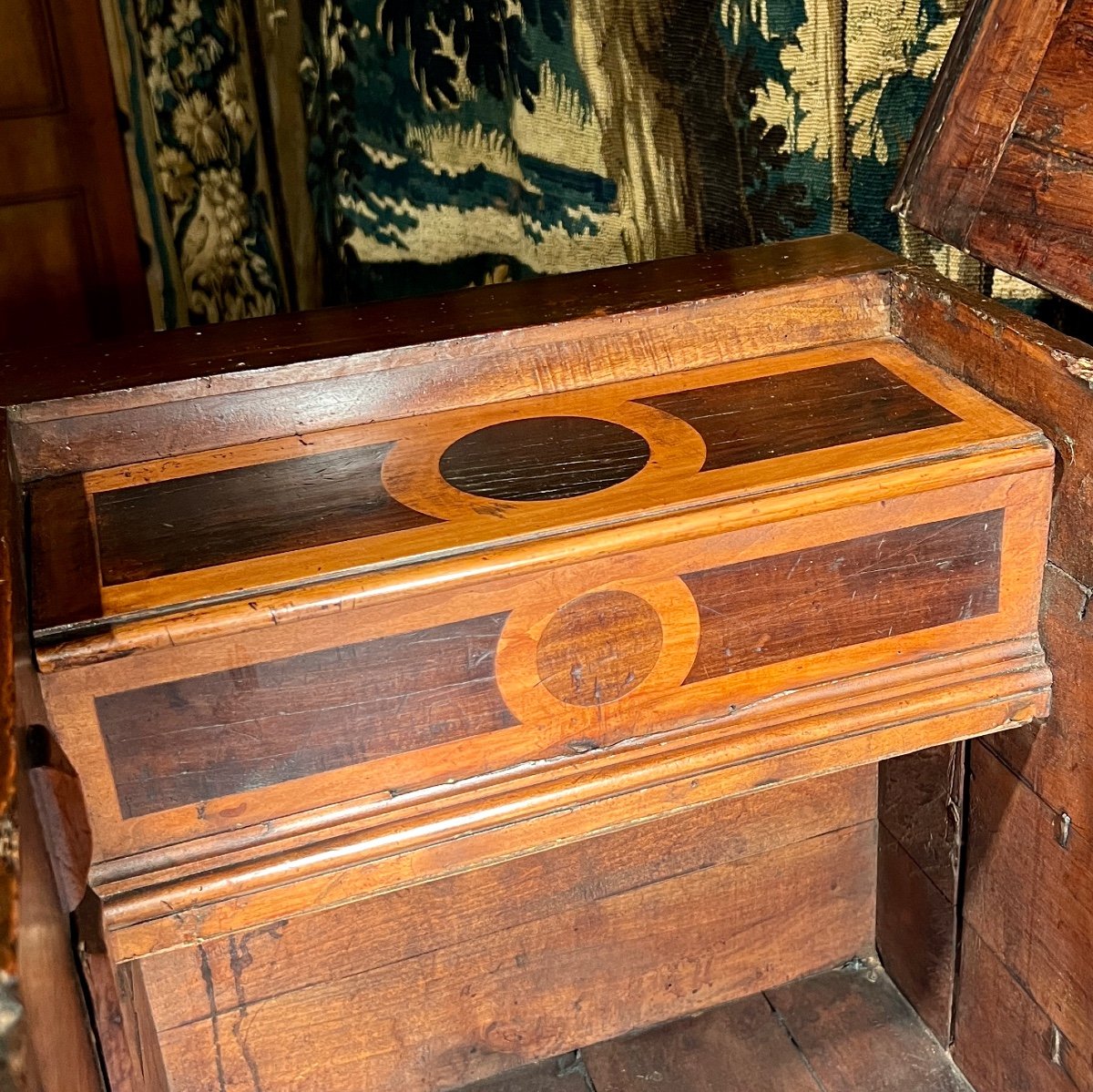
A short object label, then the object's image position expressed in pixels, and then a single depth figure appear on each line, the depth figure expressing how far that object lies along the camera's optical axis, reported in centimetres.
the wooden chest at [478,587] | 87
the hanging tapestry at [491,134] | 151
